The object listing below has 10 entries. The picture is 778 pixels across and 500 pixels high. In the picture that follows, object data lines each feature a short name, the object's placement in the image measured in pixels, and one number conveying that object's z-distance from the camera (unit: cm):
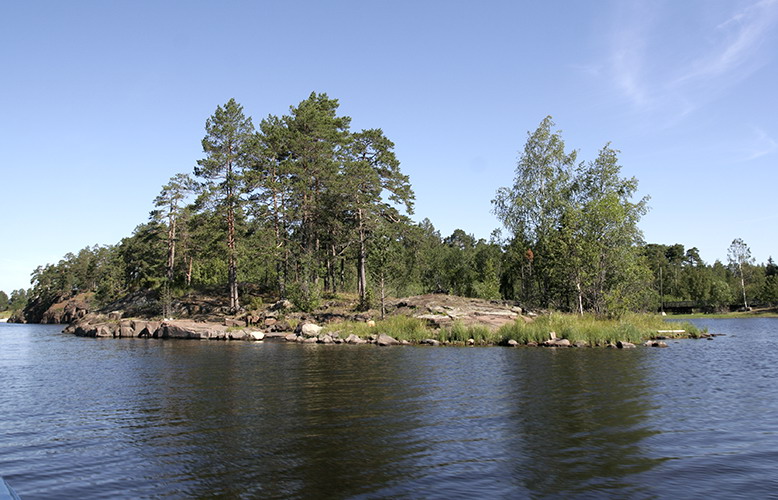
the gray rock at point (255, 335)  4469
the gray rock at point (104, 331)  5387
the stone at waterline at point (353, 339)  4025
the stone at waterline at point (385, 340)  3859
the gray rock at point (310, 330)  4394
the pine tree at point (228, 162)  5403
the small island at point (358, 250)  4275
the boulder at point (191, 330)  4731
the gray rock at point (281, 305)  5313
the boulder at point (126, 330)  5275
